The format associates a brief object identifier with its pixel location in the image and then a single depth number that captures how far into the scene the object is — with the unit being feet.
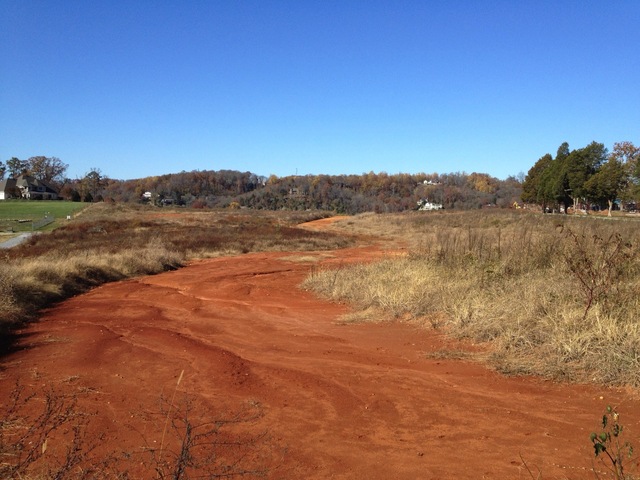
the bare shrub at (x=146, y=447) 12.42
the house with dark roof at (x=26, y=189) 309.22
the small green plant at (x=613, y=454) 12.47
